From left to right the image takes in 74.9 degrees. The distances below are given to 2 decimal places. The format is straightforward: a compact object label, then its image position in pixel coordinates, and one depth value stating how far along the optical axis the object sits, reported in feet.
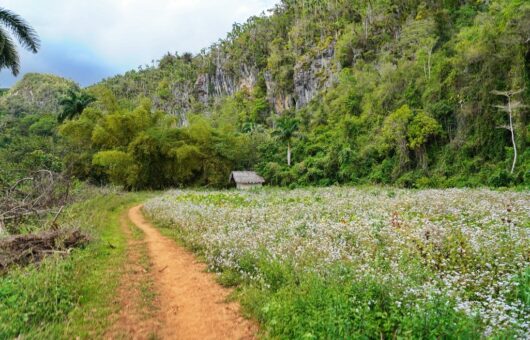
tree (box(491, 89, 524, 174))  84.12
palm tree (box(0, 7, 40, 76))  56.90
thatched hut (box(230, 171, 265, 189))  133.24
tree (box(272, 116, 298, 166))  151.43
